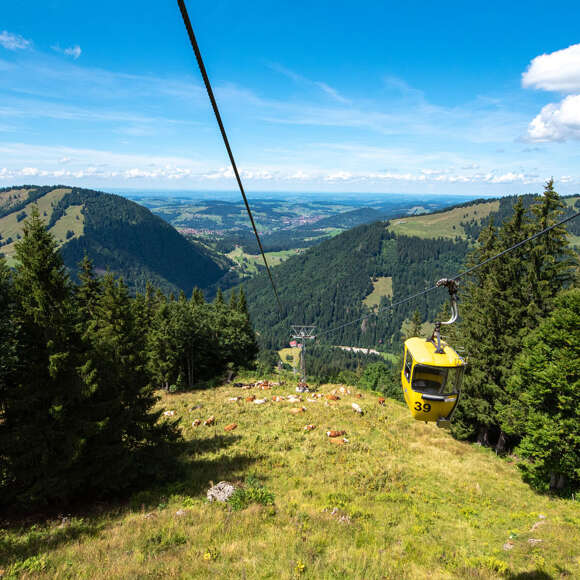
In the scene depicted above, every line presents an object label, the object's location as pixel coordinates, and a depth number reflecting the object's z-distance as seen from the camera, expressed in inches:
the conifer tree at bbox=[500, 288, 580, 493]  715.4
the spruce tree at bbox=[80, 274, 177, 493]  560.4
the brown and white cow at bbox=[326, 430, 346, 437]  1002.7
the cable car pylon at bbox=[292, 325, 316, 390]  1396.4
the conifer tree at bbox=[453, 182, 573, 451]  932.6
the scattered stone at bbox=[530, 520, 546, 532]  604.7
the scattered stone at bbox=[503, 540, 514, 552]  532.4
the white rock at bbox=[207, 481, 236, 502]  604.7
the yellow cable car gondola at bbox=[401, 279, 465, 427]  387.5
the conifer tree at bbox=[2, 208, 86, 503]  494.6
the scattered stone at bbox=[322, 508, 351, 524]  556.1
